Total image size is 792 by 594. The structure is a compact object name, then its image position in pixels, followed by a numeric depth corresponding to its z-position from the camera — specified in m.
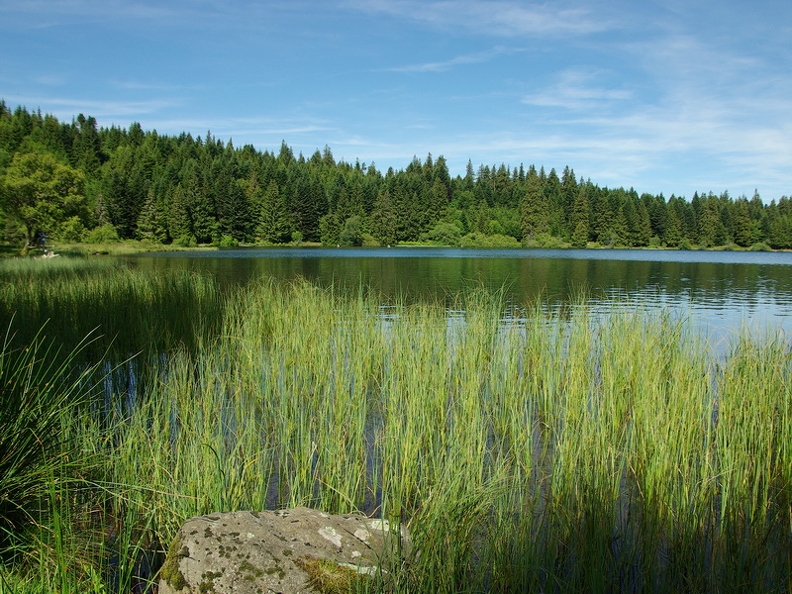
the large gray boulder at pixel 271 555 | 2.50
